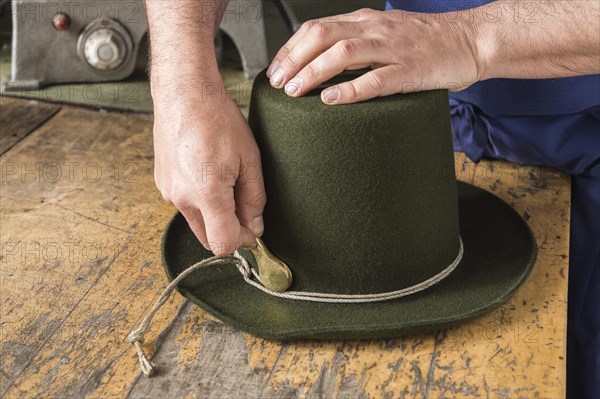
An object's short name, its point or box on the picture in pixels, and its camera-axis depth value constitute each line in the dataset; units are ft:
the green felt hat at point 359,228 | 3.50
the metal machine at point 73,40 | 6.73
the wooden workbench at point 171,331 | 3.34
